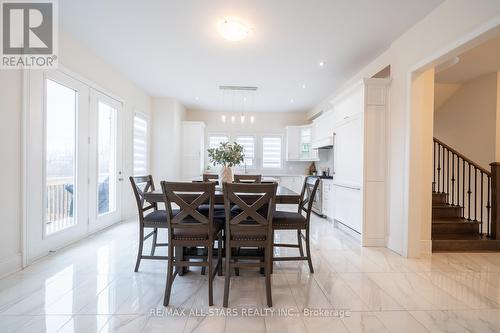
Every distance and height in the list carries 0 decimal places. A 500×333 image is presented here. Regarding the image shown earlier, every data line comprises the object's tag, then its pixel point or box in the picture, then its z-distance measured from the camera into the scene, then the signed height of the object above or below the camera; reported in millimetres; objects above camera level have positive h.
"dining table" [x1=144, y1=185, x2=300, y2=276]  2289 -311
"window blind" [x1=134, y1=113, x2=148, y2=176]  5352 +435
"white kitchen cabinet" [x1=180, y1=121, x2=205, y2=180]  6668 +382
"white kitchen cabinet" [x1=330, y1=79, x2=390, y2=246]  3537 +64
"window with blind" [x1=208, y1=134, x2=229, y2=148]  7367 +784
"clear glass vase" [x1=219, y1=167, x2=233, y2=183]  3101 -123
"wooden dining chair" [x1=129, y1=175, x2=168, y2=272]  2361 -539
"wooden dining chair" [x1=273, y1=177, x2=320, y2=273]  2457 -573
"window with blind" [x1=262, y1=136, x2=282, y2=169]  7449 +322
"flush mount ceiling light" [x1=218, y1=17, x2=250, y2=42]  2824 +1606
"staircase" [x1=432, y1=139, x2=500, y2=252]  3393 -941
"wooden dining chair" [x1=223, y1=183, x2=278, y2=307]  1947 -522
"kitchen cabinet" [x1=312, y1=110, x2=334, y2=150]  5141 +784
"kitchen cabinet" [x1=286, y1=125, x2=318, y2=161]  6938 +622
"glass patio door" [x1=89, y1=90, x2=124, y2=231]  3877 +38
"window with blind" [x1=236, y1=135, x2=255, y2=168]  7414 +466
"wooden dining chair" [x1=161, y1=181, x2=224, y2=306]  1971 -498
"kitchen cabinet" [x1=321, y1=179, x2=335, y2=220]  4866 -688
